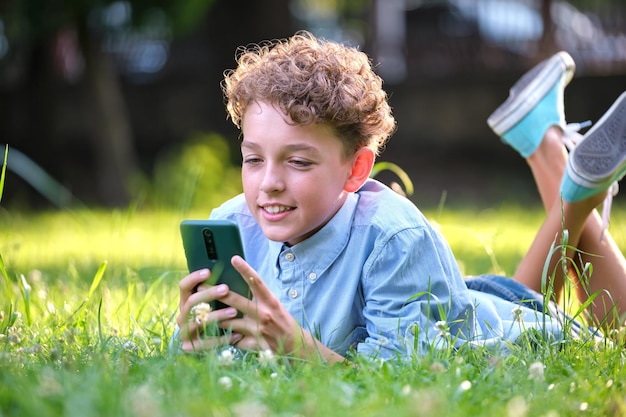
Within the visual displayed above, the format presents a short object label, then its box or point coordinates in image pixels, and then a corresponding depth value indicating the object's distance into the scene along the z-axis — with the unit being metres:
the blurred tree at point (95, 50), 8.91
